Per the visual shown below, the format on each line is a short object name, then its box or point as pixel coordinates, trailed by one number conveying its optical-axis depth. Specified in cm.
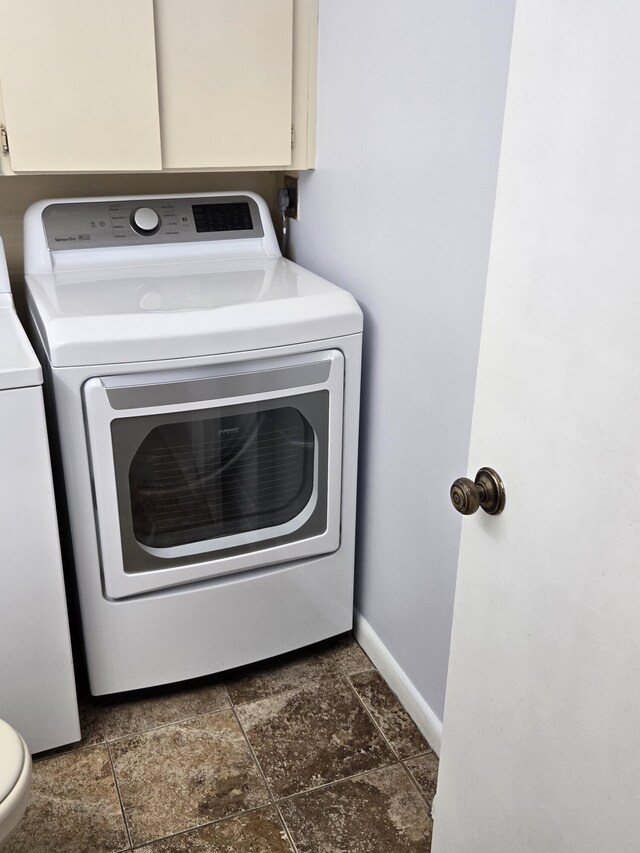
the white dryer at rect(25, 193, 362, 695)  160
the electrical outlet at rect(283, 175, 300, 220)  225
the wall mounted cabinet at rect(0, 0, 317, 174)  169
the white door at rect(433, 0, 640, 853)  78
